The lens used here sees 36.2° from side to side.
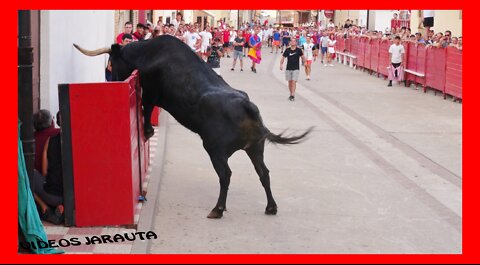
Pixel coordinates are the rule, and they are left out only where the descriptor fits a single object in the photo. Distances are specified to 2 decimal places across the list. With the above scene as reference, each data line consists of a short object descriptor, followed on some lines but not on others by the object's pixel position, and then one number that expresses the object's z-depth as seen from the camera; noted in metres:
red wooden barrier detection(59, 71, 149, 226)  6.60
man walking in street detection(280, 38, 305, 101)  17.67
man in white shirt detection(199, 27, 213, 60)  28.47
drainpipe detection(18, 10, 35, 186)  4.68
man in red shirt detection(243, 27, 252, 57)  37.33
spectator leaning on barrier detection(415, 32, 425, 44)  23.27
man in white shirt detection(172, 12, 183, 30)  27.11
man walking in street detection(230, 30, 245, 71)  27.74
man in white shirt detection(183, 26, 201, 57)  26.39
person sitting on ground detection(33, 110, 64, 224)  6.80
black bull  7.38
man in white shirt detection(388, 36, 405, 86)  23.17
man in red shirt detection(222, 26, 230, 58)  37.62
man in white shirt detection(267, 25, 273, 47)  49.66
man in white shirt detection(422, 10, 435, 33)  31.00
